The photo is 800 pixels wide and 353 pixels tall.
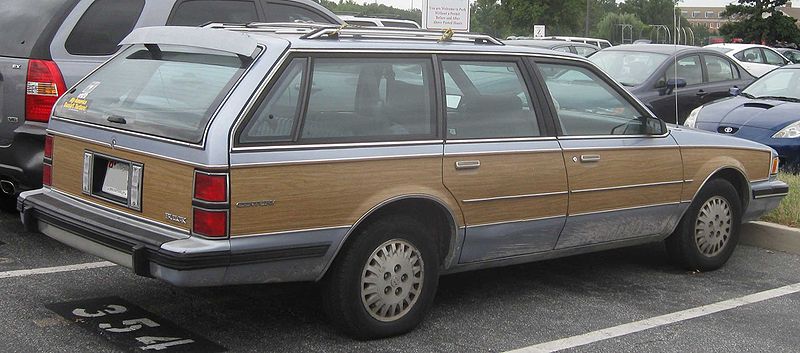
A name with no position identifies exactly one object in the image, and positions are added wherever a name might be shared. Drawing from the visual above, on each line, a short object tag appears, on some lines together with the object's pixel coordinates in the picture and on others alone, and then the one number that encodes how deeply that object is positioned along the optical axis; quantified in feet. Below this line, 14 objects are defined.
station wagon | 14.97
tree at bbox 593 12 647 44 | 220.51
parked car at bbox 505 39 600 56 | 69.02
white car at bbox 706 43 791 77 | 73.56
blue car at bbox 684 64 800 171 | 33.63
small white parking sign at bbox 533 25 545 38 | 111.73
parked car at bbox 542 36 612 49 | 91.33
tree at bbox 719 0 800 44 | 175.94
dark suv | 22.22
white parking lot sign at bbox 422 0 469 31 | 45.70
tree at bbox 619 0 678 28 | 318.04
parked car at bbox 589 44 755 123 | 42.45
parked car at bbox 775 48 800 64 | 103.71
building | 412.89
